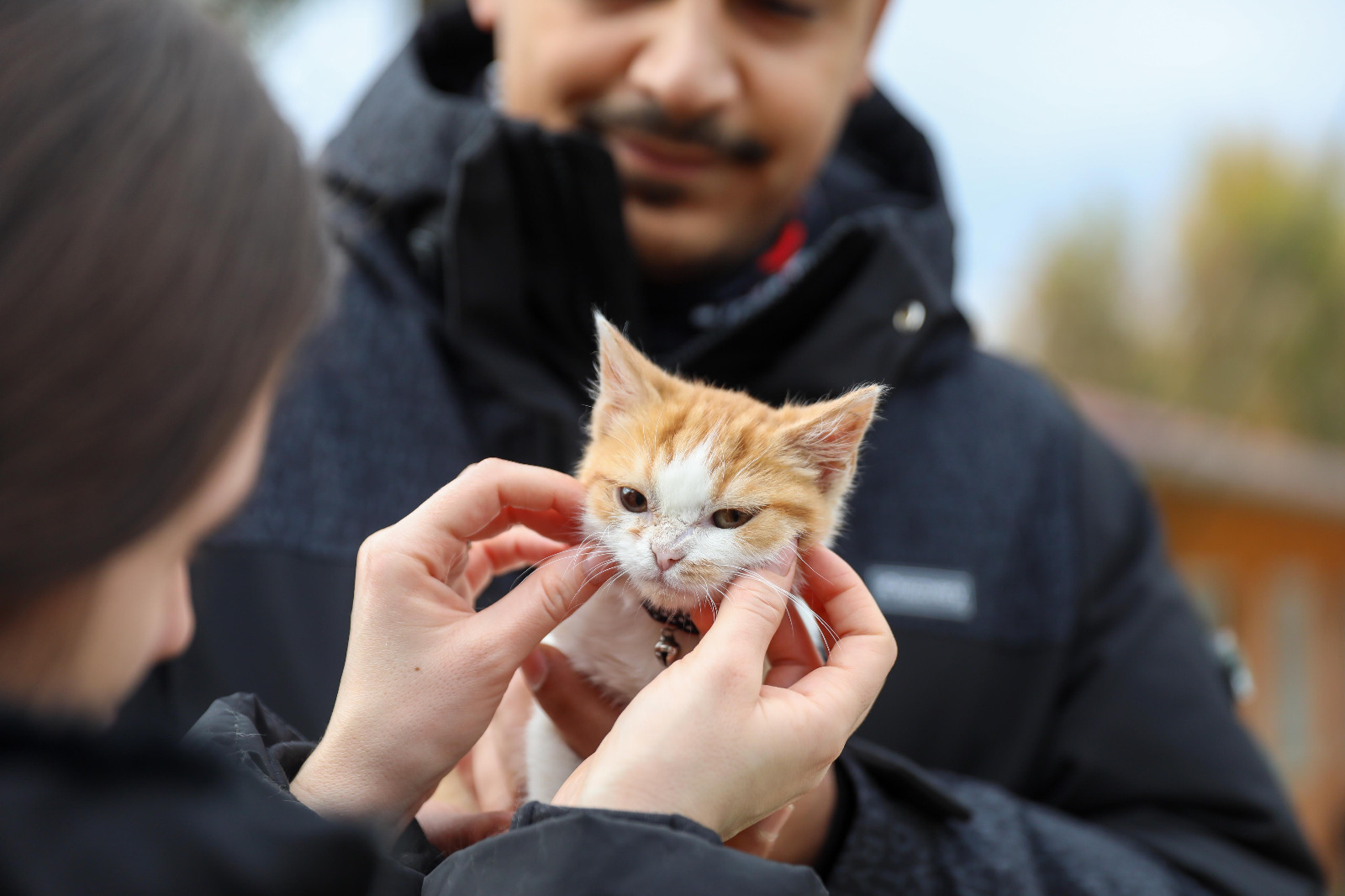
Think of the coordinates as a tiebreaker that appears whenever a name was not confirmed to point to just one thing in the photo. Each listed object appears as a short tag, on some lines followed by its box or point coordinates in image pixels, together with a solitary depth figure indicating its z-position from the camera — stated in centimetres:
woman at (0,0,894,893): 75
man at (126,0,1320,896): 204
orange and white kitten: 160
